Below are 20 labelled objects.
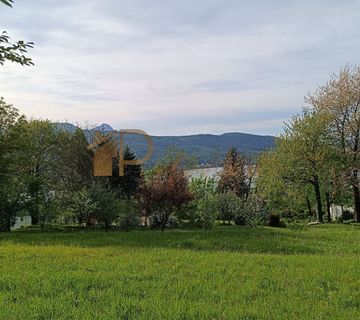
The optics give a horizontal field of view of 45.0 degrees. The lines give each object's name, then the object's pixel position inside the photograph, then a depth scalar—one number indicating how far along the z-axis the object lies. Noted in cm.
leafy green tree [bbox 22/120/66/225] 3023
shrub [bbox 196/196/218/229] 2292
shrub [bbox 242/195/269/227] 2281
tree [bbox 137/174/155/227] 2131
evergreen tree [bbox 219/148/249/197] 4231
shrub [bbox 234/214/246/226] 2464
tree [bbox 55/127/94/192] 3158
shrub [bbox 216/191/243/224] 2508
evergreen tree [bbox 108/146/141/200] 3005
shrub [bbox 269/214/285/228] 2537
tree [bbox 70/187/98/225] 2191
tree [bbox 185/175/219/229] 2297
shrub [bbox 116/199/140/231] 2264
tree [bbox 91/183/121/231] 2194
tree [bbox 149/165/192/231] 2102
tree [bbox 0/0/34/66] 379
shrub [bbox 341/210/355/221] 3722
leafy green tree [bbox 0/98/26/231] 2255
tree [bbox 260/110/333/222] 3000
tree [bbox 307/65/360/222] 2953
